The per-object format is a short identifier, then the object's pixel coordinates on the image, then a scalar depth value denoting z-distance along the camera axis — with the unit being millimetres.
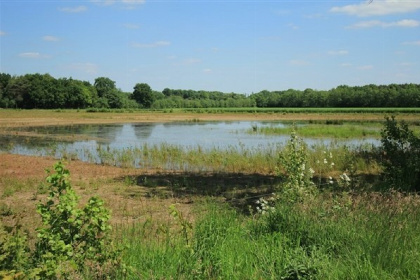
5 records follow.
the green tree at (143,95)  150000
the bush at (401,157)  10453
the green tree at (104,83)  169950
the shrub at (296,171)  7345
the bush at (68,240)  4320
